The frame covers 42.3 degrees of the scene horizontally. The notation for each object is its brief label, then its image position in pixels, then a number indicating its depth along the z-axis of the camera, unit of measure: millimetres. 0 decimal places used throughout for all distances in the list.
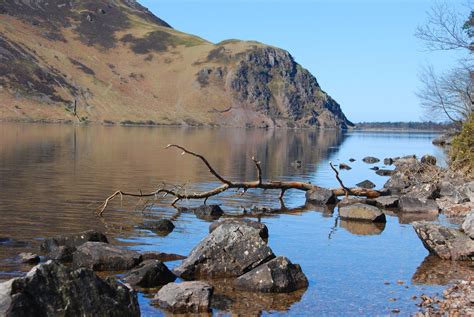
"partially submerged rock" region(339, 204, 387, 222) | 29864
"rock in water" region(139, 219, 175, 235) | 25516
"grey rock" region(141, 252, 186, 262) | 19916
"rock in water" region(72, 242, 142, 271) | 18422
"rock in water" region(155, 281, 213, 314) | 14875
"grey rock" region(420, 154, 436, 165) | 53562
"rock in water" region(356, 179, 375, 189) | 44959
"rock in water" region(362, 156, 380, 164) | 76769
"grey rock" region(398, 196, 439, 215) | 33375
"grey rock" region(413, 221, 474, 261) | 21141
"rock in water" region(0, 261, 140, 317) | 11133
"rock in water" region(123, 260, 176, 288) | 16844
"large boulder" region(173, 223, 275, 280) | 18344
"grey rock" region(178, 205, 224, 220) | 29898
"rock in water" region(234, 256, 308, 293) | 16922
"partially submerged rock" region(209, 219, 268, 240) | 24453
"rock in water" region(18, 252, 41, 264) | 18547
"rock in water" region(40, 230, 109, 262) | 19375
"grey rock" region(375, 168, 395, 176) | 60178
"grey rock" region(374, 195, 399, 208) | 35188
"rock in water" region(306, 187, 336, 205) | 36200
